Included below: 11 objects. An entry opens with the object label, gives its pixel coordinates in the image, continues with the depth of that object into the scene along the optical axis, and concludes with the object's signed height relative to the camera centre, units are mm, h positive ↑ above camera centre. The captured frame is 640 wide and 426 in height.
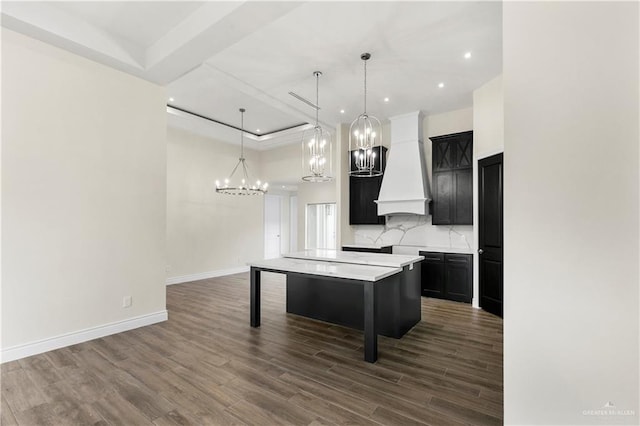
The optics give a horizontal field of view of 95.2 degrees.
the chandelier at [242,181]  6758 +854
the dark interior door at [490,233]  4141 -296
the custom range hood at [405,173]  5426 +771
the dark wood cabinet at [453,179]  5008 +608
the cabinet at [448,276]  4828 -1082
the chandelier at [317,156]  3721 +728
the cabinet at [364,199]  6062 +293
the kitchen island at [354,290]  2805 -951
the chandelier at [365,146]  3490 +816
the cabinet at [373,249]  5672 -720
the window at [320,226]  8898 -405
